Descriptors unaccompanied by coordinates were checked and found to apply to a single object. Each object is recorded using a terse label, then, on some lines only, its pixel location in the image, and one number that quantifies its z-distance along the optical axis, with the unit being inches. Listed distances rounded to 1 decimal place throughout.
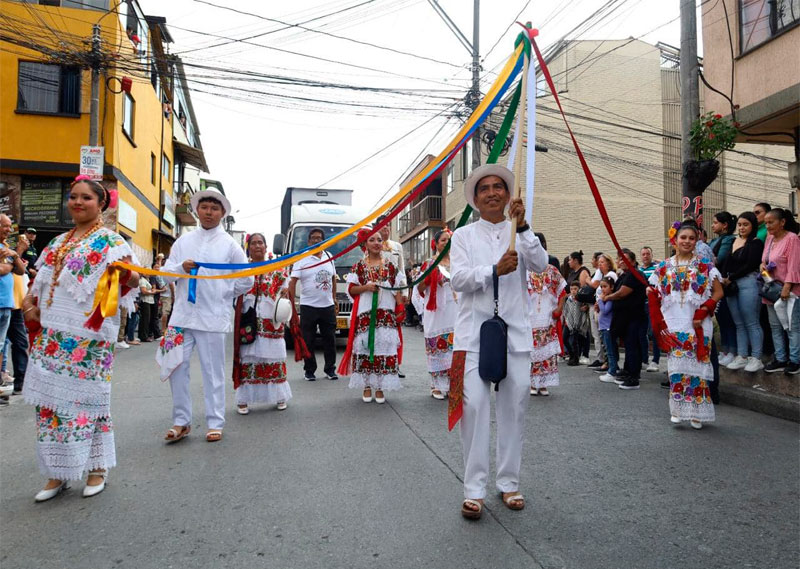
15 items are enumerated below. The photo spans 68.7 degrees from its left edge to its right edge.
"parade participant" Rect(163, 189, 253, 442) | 189.6
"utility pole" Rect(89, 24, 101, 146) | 493.4
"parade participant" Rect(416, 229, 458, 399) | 267.3
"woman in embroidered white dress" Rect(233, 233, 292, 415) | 236.2
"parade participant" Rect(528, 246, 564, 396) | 275.1
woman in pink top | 239.6
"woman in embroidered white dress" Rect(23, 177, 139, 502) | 136.1
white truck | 462.3
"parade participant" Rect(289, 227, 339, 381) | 322.0
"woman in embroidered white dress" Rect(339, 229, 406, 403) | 257.4
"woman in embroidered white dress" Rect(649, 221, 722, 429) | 208.8
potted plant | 307.6
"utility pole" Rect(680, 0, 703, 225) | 314.3
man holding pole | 128.5
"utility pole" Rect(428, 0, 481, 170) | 578.6
